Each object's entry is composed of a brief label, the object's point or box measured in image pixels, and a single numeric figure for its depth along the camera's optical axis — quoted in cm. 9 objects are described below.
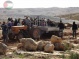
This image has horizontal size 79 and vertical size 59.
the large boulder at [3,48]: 1568
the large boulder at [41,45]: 1734
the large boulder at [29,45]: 1706
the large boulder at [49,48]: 1672
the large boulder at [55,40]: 1828
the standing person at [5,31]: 2016
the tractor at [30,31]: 2237
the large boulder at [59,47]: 1781
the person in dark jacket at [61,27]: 2511
